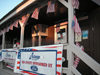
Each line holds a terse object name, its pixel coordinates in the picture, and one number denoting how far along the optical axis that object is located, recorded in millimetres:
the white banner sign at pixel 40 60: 3125
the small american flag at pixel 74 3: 3104
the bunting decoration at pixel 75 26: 2934
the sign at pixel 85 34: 4827
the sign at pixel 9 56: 5801
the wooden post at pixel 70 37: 2961
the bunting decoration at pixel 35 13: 4352
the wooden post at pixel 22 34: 5297
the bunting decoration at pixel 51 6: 3686
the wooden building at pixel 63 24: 3939
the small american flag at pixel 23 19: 5319
